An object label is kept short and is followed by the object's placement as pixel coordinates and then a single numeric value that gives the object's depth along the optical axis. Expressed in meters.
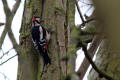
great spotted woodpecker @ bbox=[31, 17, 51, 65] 8.21
